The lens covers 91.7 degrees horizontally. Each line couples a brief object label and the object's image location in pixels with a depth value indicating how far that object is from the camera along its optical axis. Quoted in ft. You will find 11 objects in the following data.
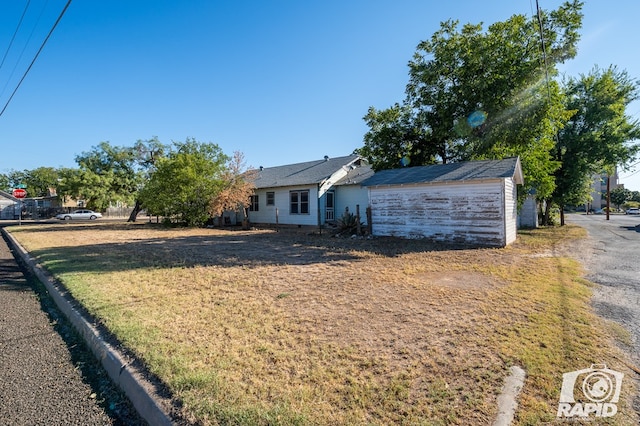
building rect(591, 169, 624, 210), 243.97
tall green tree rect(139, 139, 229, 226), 63.16
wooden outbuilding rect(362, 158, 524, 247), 35.39
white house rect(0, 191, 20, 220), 136.98
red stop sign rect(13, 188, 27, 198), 76.00
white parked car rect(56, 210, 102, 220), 115.81
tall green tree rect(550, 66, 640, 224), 61.87
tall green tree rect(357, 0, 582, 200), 42.19
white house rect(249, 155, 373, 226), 58.39
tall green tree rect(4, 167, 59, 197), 214.07
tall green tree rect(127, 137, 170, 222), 90.63
